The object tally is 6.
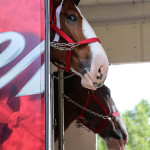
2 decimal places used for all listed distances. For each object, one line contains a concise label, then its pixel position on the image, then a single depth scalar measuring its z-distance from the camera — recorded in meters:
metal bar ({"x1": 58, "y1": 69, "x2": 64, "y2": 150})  4.27
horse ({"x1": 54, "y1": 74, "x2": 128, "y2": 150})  4.71
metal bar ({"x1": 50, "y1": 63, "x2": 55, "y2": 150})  3.79
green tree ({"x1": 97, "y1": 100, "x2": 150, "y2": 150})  28.22
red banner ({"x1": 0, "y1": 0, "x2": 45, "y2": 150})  1.97
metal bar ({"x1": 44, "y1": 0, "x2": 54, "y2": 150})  1.97
